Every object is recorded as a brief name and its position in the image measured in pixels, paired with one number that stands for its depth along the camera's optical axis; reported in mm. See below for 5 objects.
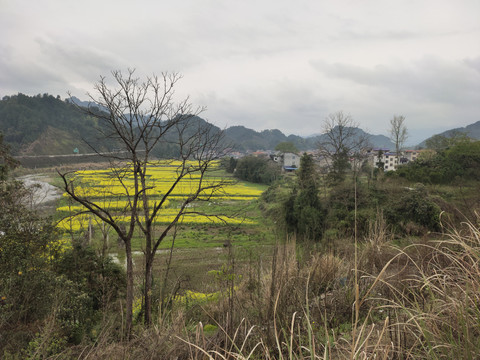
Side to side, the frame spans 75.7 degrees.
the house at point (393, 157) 50734
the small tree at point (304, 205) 18859
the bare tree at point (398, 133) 38272
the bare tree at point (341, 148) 23125
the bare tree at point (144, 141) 6547
